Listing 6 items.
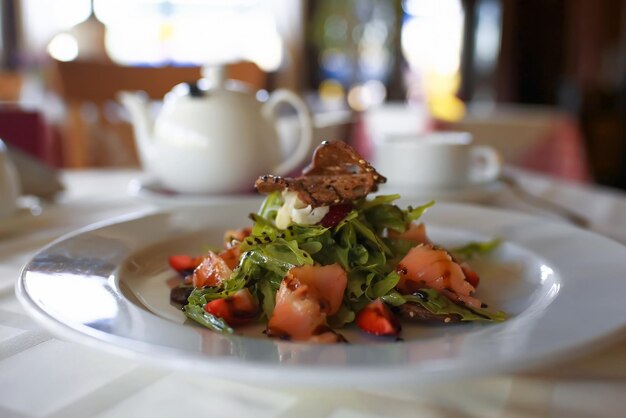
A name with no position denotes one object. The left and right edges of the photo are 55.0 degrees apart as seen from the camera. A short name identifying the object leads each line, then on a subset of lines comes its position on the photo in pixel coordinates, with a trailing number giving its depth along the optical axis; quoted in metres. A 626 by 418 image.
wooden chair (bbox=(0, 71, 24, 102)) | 5.18
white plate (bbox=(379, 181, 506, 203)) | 1.16
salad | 0.55
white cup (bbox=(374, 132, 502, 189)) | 1.22
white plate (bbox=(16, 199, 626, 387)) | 0.39
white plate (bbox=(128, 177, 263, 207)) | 1.10
